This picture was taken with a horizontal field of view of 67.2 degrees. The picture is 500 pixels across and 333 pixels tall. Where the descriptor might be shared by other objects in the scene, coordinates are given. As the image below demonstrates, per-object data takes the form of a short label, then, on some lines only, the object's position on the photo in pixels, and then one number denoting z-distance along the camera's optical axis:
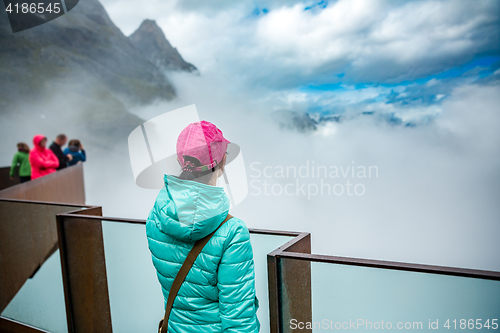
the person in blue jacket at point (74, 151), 8.26
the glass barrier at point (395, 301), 1.16
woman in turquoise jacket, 1.11
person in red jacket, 6.02
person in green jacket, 6.84
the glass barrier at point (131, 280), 2.03
